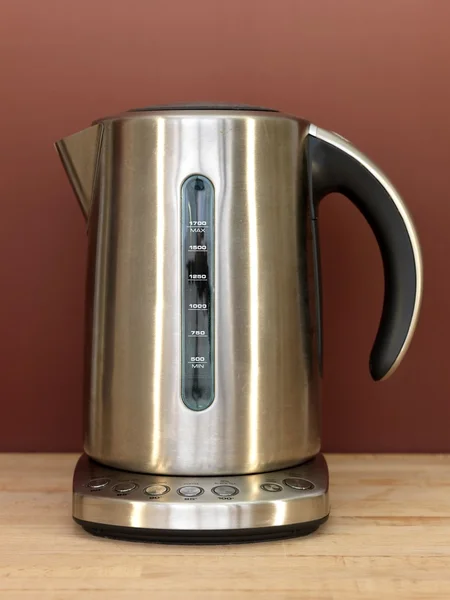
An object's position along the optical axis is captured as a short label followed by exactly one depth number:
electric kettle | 0.68
